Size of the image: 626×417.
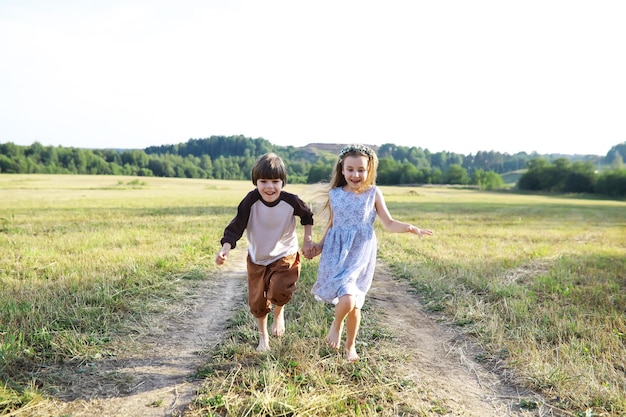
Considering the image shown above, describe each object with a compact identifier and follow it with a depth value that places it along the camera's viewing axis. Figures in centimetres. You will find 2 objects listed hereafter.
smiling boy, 474
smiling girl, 437
